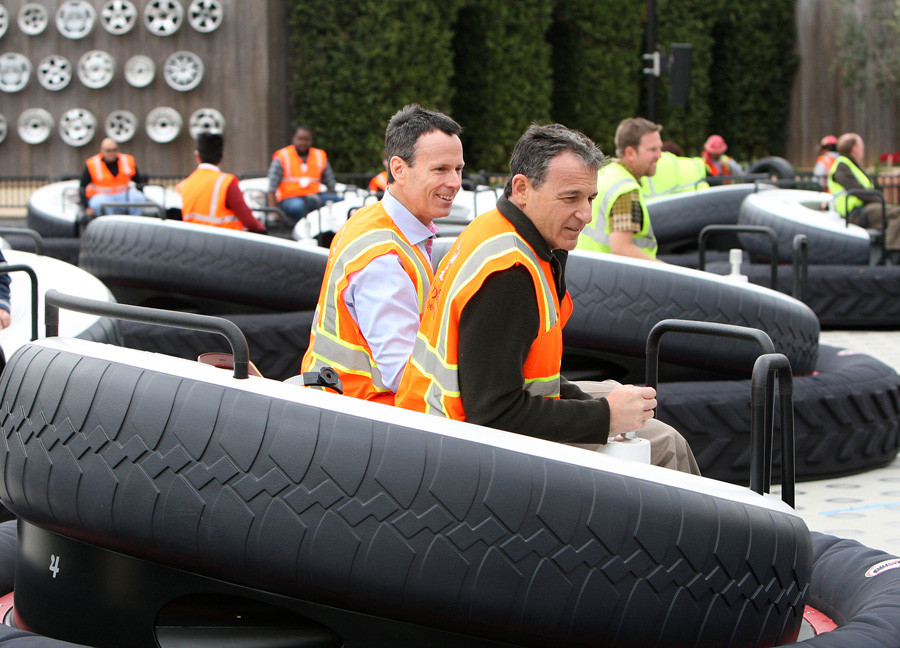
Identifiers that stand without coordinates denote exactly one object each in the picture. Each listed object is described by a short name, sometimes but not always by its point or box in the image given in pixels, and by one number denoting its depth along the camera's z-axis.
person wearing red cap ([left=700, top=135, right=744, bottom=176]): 18.41
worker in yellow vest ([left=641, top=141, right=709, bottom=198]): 11.79
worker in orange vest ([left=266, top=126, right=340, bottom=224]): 14.66
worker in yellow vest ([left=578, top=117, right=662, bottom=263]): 6.27
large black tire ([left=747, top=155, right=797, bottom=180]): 17.30
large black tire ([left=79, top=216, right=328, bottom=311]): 7.22
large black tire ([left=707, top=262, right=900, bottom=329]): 9.88
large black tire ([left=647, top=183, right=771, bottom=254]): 11.28
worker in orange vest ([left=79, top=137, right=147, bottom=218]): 14.49
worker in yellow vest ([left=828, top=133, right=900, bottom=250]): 11.77
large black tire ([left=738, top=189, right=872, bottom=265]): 10.48
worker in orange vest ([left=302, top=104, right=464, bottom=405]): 3.49
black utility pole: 16.30
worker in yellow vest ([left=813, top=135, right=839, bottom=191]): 17.06
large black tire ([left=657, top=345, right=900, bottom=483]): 5.20
